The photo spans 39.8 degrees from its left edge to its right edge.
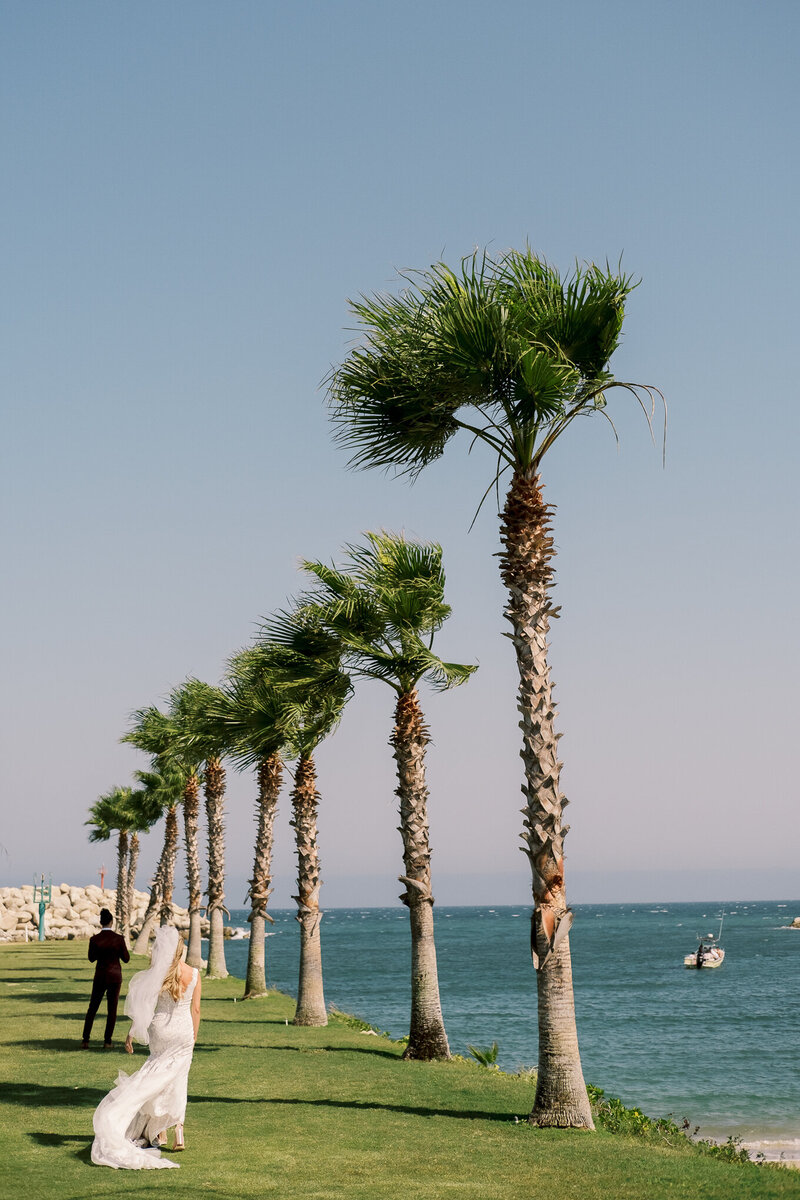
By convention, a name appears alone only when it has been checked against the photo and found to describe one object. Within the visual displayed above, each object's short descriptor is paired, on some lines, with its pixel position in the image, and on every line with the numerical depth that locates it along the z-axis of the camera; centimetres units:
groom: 1825
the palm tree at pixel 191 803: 2983
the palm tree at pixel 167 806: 4750
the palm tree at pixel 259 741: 2334
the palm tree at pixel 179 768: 3788
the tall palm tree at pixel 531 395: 1202
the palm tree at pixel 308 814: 2252
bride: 991
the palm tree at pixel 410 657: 1786
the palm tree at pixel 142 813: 5461
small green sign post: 7331
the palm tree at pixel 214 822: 3008
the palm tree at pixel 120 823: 5622
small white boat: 8731
